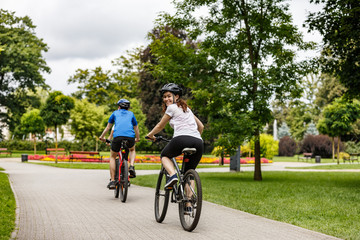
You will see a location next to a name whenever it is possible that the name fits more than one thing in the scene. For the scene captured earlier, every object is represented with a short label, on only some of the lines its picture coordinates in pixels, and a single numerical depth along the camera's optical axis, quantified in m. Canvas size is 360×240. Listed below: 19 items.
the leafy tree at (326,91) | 56.03
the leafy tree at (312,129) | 62.97
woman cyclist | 5.48
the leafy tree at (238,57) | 13.62
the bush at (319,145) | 43.12
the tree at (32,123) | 36.88
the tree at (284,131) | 72.44
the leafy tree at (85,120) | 36.53
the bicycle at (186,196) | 5.13
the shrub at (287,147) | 50.56
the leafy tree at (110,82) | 51.06
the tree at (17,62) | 41.50
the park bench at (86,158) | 26.31
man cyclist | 8.29
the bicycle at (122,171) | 7.94
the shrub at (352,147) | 49.19
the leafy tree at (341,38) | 11.34
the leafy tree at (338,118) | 30.88
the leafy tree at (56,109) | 25.64
